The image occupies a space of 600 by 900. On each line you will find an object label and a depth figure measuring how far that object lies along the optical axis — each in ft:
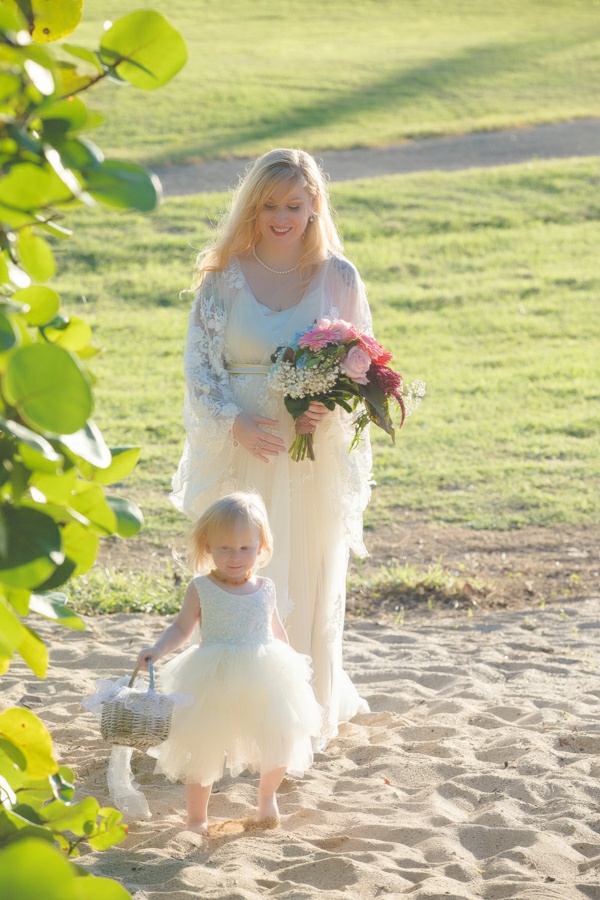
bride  30.89
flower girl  25.64
